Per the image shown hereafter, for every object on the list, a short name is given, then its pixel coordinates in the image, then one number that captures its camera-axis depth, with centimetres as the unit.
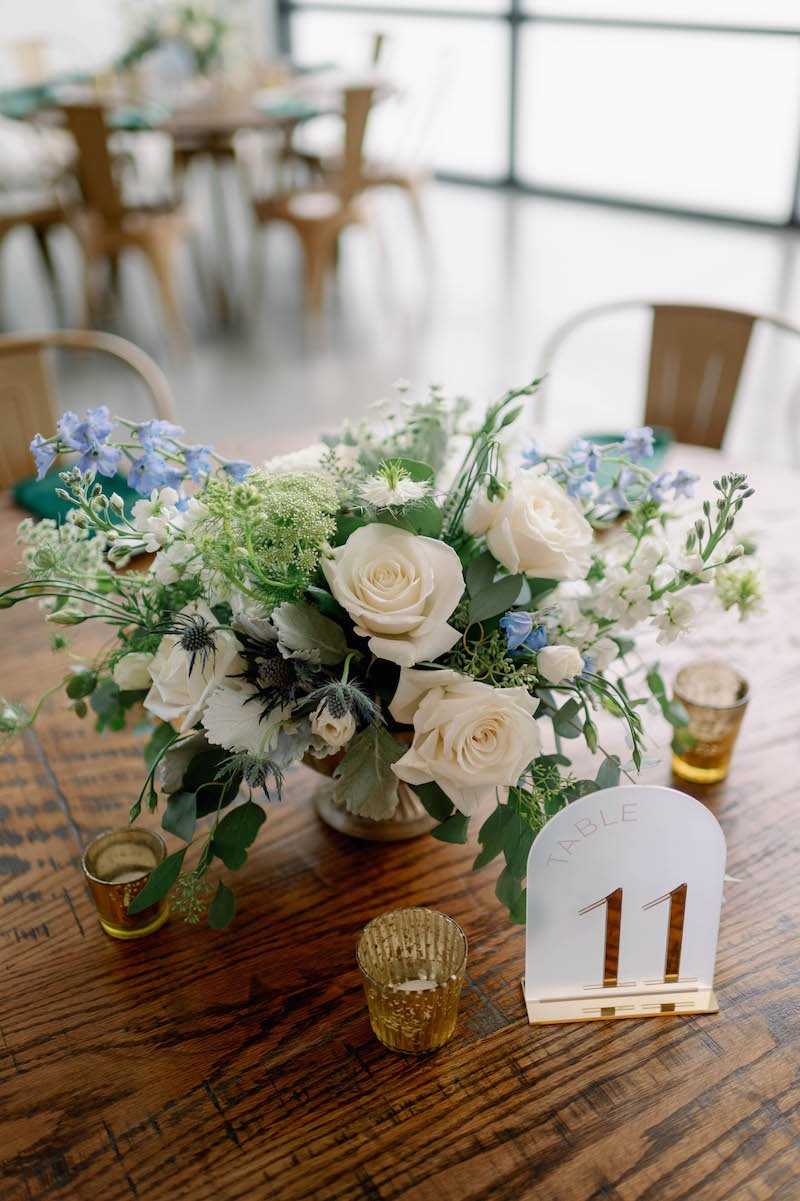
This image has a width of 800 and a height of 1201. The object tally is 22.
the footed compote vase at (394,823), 104
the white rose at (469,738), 80
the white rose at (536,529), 86
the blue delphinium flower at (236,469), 96
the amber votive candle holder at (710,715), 107
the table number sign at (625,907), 82
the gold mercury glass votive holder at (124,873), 91
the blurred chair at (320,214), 432
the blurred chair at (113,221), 396
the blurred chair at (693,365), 195
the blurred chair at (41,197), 439
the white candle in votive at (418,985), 81
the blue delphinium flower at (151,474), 93
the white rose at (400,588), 80
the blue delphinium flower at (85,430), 88
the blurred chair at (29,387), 188
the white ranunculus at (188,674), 84
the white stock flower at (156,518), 88
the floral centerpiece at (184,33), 488
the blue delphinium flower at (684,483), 96
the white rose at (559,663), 84
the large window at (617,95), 542
